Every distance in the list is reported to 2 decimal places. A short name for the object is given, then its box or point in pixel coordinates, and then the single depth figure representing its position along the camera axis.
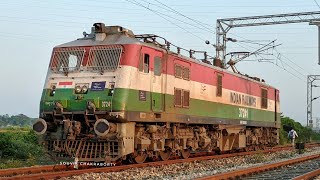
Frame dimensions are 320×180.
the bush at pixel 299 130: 48.86
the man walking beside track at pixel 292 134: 34.74
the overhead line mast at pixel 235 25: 33.91
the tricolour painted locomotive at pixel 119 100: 13.55
